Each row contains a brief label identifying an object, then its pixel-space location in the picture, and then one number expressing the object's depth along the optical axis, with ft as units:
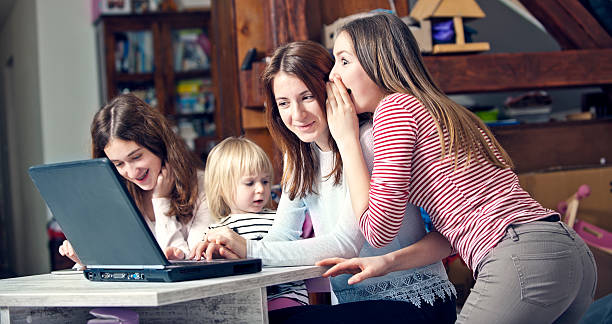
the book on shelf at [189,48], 20.85
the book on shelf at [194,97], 20.89
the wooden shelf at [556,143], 10.90
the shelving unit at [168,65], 20.21
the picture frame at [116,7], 19.95
